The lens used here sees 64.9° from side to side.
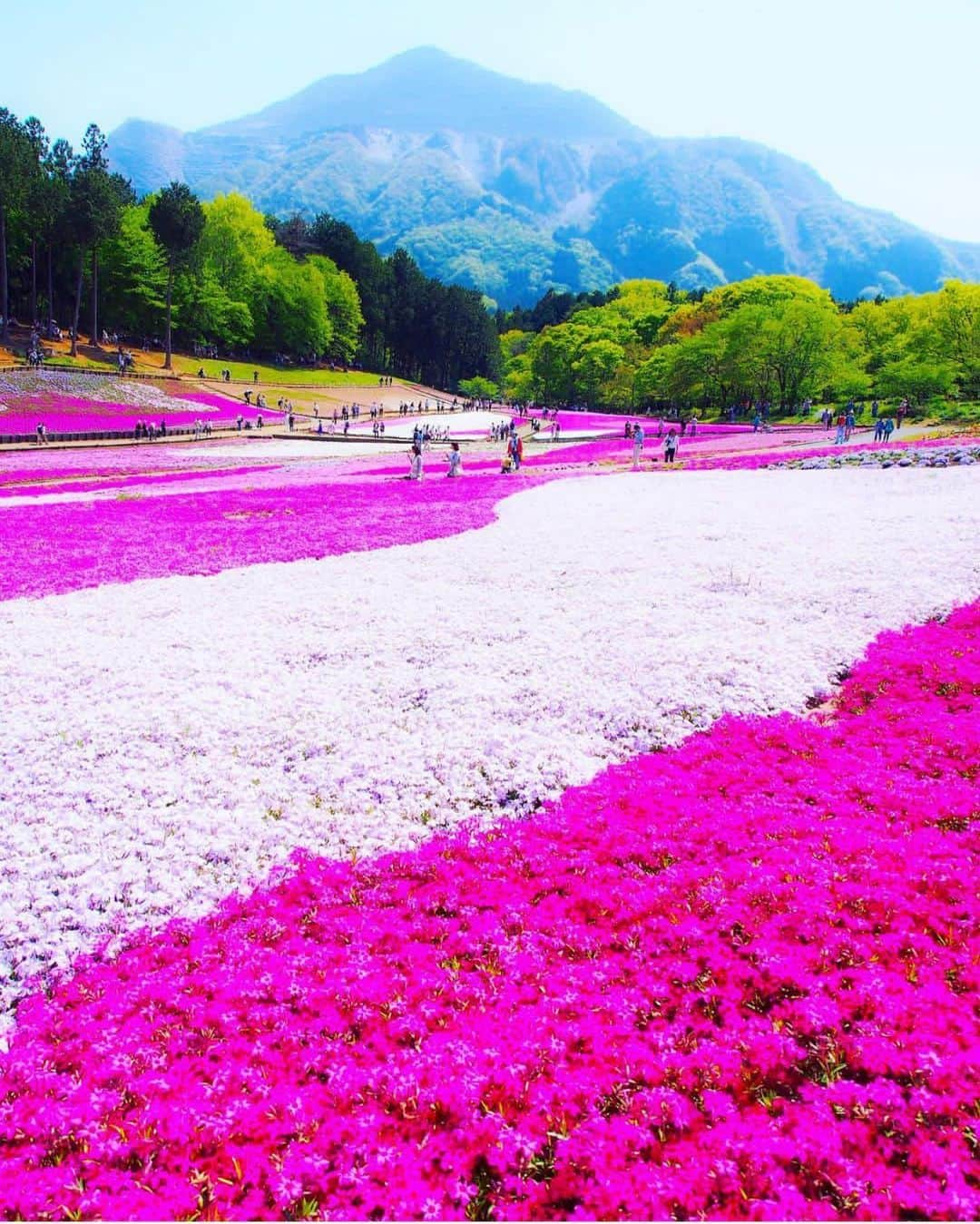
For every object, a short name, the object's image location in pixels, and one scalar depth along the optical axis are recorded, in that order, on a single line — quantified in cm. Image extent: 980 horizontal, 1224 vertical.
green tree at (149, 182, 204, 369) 8831
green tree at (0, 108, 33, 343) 7669
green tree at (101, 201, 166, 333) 10256
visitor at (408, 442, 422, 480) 3703
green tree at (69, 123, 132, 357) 8262
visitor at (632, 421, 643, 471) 4209
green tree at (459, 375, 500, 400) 14762
